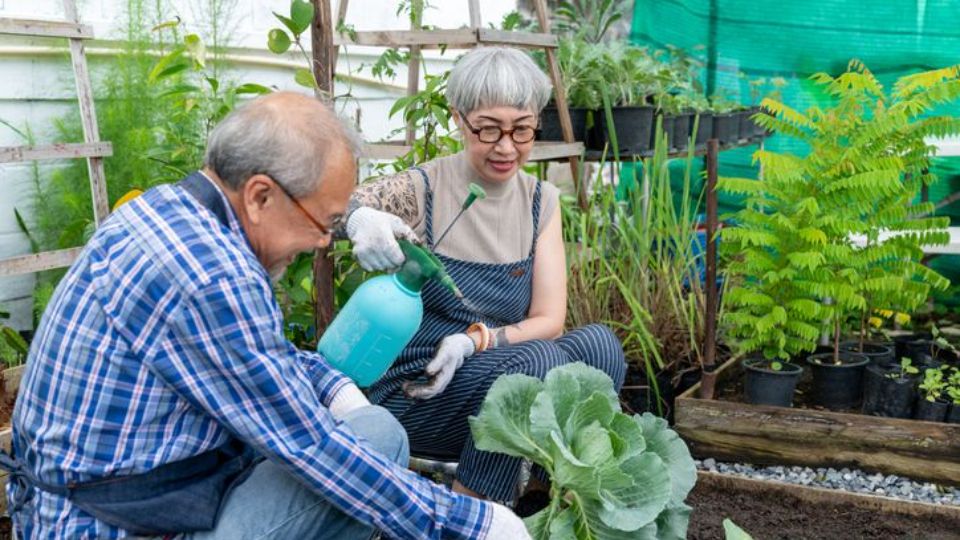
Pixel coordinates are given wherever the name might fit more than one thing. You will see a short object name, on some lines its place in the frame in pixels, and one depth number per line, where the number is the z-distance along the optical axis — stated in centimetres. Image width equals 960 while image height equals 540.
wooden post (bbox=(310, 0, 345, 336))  255
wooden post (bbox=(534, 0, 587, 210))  436
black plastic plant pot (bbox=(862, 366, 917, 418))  352
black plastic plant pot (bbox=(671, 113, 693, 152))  523
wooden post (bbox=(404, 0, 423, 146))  373
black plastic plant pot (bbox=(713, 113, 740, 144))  551
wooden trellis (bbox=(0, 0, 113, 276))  346
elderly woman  270
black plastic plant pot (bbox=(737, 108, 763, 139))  588
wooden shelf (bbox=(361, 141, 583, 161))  411
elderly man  160
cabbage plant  218
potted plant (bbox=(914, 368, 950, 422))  347
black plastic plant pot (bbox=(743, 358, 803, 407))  351
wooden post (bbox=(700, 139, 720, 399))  356
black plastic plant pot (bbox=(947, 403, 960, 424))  344
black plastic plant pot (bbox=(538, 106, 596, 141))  473
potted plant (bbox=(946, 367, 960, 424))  342
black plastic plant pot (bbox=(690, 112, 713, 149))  541
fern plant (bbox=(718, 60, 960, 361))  344
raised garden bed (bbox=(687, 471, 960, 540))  286
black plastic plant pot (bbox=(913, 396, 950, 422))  347
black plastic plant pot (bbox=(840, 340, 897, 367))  385
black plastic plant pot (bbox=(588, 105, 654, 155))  478
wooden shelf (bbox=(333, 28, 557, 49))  384
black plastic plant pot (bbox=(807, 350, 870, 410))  364
